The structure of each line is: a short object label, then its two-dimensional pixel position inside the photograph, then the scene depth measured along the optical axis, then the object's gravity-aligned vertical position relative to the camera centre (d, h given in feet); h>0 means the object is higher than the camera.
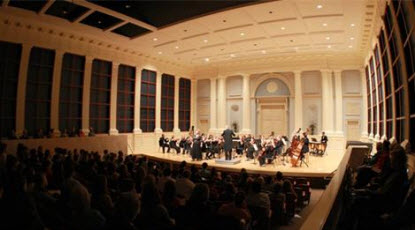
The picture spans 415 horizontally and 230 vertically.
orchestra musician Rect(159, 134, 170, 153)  45.93 -2.98
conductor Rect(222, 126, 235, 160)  35.19 -1.94
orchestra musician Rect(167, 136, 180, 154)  43.91 -3.32
